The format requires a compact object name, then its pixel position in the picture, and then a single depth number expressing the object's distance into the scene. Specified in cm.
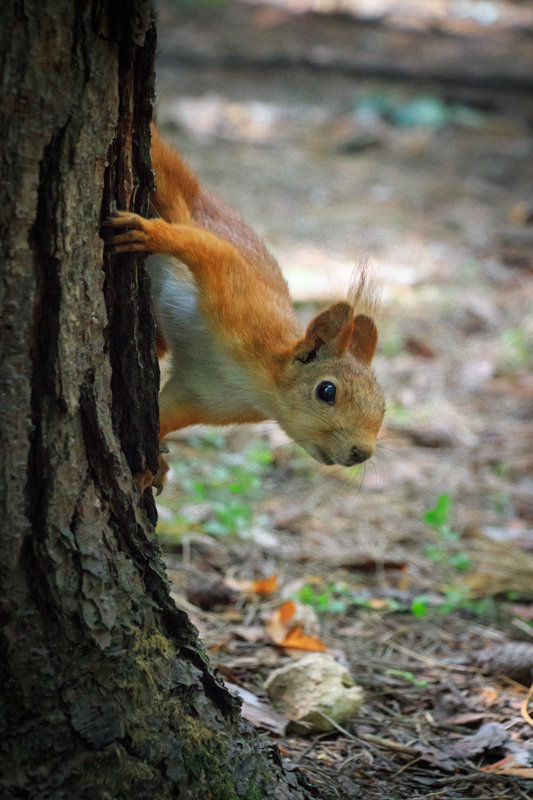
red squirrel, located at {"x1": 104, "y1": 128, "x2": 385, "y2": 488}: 430
